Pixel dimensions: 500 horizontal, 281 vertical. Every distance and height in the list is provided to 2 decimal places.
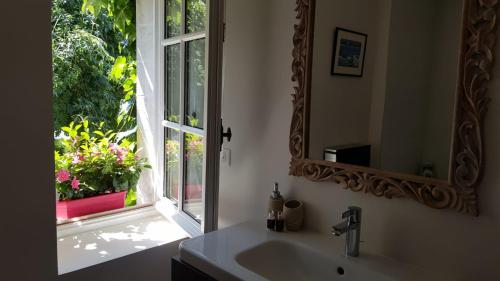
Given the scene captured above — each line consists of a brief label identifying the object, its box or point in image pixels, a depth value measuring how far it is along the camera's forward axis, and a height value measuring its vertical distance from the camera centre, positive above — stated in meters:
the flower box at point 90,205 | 2.19 -0.73
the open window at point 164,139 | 1.58 -0.28
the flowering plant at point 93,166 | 2.22 -0.50
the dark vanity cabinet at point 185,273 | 1.16 -0.59
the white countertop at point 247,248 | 1.06 -0.52
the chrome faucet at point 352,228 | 1.15 -0.41
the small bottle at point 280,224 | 1.39 -0.49
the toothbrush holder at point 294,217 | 1.39 -0.46
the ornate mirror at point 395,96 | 0.96 +0.00
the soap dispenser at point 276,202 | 1.43 -0.42
